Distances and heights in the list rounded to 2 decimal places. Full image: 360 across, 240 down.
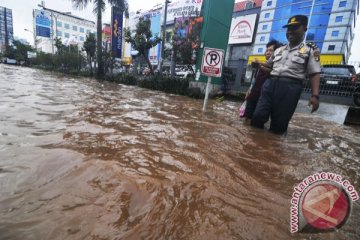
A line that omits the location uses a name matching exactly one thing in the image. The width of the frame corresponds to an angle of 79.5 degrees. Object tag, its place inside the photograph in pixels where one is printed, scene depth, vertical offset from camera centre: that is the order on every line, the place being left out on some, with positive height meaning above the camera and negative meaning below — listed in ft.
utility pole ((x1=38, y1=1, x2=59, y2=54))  138.39 +33.85
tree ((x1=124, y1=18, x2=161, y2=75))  42.80 +6.51
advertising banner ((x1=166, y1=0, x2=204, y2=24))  71.83 +23.63
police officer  9.03 +0.48
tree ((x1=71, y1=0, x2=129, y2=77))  54.34 +13.07
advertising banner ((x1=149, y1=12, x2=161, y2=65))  101.91 +19.21
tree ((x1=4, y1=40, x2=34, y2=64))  121.19 +3.38
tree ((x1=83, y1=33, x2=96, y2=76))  62.23 +5.84
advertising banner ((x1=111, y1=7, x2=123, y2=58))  55.31 +9.45
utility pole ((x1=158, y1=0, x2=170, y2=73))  41.84 +5.42
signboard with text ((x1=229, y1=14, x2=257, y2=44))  92.48 +22.63
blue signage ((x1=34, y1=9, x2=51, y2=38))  128.06 +21.53
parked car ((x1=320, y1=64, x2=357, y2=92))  28.17 +1.90
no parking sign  16.30 +1.19
